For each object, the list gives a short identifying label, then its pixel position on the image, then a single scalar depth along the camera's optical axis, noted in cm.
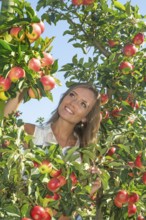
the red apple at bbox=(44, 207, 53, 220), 240
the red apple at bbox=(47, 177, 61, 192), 231
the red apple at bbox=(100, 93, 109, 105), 371
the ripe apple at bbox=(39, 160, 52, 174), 222
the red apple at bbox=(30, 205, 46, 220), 230
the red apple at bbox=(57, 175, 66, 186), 235
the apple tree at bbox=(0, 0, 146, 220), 179
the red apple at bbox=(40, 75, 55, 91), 188
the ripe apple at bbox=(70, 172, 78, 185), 242
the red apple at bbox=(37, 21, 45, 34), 195
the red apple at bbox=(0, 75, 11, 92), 178
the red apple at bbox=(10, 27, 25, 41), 173
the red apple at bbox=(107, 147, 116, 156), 322
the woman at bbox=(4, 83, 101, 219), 288
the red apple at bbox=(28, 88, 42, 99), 182
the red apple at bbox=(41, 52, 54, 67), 189
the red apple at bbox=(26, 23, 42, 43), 178
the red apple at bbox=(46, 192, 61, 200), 245
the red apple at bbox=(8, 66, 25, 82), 173
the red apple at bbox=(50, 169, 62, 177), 232
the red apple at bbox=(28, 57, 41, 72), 174
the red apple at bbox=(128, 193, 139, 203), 294
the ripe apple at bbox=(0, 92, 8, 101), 182
